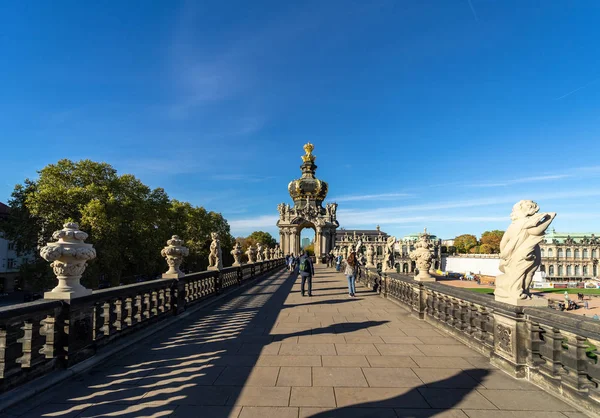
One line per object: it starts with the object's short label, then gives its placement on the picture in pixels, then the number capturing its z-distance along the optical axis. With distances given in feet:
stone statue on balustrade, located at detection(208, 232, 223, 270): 53.38
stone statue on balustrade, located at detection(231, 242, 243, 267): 66.33
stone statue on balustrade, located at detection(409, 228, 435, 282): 33.76
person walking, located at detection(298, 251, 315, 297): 47.57
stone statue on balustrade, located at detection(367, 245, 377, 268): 69.00
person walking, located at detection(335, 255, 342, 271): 114.42
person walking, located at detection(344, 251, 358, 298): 47.96
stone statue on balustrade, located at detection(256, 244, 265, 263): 113.50
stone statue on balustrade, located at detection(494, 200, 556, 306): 18.12
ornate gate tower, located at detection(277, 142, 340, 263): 201.98
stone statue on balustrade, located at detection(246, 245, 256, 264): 92.99
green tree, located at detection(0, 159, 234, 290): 93.04
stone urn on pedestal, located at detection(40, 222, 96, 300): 18.28
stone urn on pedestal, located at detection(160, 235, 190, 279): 33.68
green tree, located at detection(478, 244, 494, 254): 444.14
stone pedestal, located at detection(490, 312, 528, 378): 17.63
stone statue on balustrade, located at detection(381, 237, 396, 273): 53.02
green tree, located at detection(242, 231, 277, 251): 408.98
